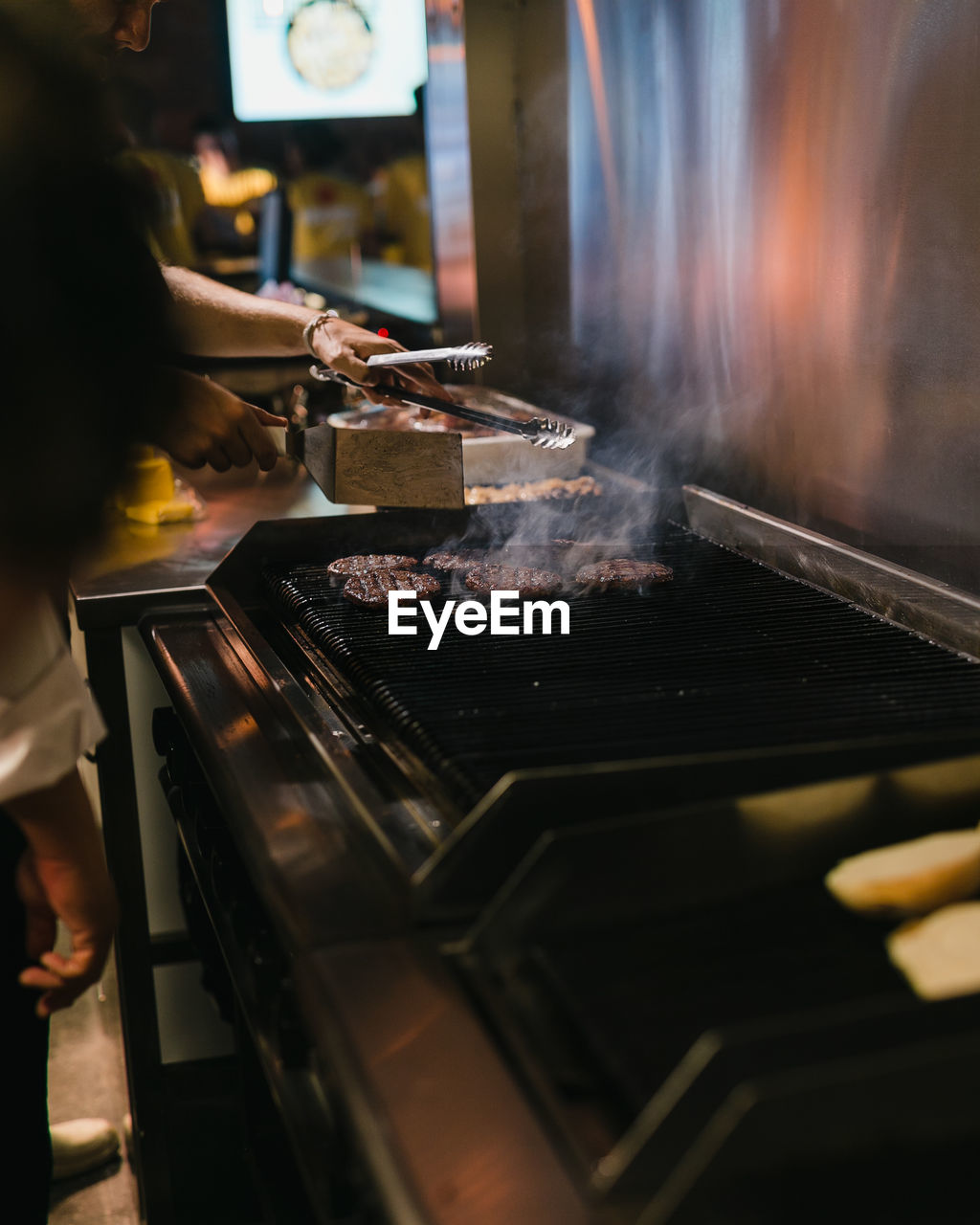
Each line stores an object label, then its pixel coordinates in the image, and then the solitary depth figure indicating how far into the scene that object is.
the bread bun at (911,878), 0.91
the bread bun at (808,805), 0.94
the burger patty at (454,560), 1.97
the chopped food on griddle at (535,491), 2.40
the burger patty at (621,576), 1.82
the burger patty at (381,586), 1.75
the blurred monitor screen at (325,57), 4.30
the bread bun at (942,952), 0.81
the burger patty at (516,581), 1.79
